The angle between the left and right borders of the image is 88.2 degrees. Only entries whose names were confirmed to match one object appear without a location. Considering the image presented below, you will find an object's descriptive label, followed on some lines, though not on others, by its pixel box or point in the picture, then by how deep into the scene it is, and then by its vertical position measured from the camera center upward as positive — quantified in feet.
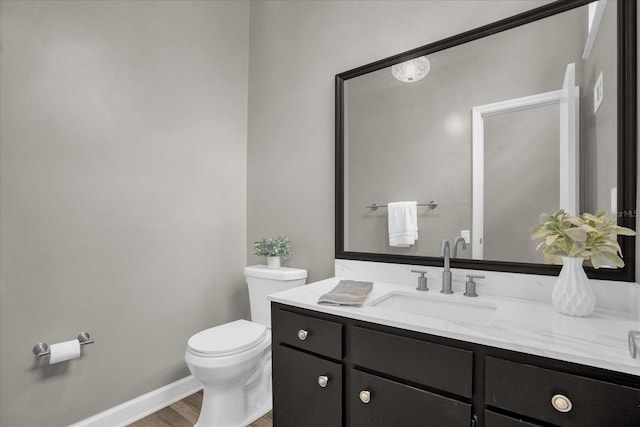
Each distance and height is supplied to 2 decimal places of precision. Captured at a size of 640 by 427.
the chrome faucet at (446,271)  4.74 -0.82
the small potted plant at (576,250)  3.43 -0.38
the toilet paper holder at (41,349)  5.03 -2.10
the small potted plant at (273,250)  6.93 -0.77
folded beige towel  4.15 -1.07
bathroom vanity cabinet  2.63 -1.63
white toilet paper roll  5.04 -2.15
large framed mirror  3.90 +1.12
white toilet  5.36 -2.42
